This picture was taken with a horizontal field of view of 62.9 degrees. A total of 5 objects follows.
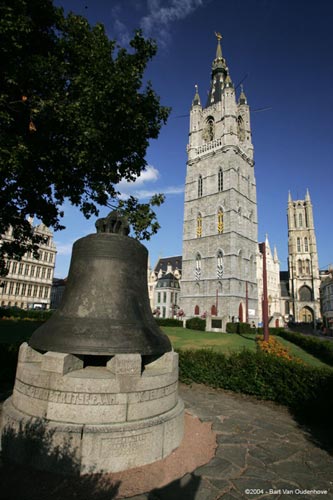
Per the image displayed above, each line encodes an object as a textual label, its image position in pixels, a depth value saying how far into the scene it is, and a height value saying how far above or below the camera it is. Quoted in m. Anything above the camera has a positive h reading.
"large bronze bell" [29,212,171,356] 4.46 +0.11
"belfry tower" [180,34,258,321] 44.50 +17.58
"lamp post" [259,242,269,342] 16.88 +0.50
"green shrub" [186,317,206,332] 35.22 -1.28
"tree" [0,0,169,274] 7.96 +6.35
